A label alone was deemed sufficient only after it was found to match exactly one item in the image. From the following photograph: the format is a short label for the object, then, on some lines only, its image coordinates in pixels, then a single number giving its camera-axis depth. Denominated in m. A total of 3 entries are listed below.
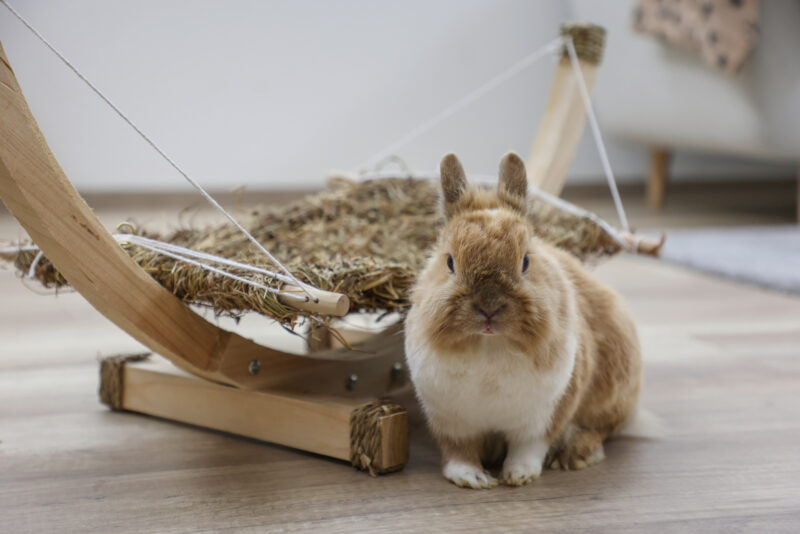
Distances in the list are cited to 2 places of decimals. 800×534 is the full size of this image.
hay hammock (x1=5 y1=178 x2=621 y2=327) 1.18
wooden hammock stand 1.02
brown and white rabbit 1.04
